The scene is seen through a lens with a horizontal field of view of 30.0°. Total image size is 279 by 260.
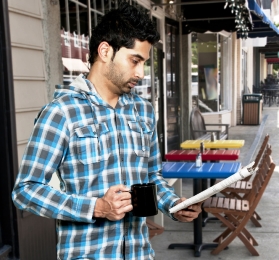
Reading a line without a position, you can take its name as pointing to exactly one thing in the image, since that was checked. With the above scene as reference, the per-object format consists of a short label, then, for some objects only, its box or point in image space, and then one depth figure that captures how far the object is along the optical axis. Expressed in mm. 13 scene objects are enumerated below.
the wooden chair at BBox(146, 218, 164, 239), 4105
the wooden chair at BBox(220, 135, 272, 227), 5766
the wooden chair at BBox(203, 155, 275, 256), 4867
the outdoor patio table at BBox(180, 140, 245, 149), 7188
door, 10288
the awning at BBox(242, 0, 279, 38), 7303
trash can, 17250
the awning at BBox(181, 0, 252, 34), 9445
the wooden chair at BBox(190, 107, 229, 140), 8952
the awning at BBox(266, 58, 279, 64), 47300
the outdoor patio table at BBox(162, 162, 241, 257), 4918
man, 1761
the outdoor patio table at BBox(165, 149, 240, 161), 6180
